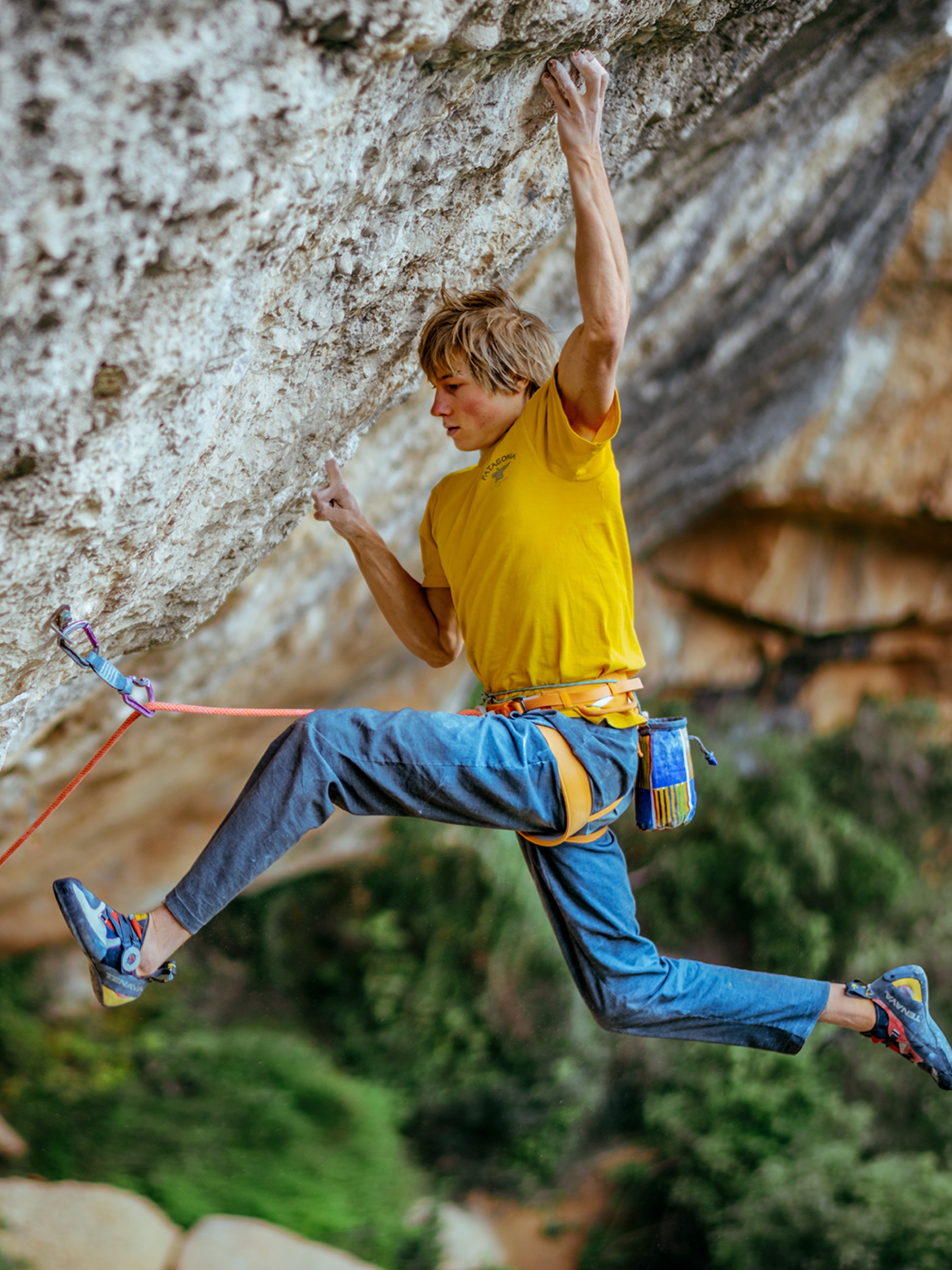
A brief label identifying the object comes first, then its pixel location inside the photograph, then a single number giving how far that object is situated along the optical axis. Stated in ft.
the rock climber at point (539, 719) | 6.49
